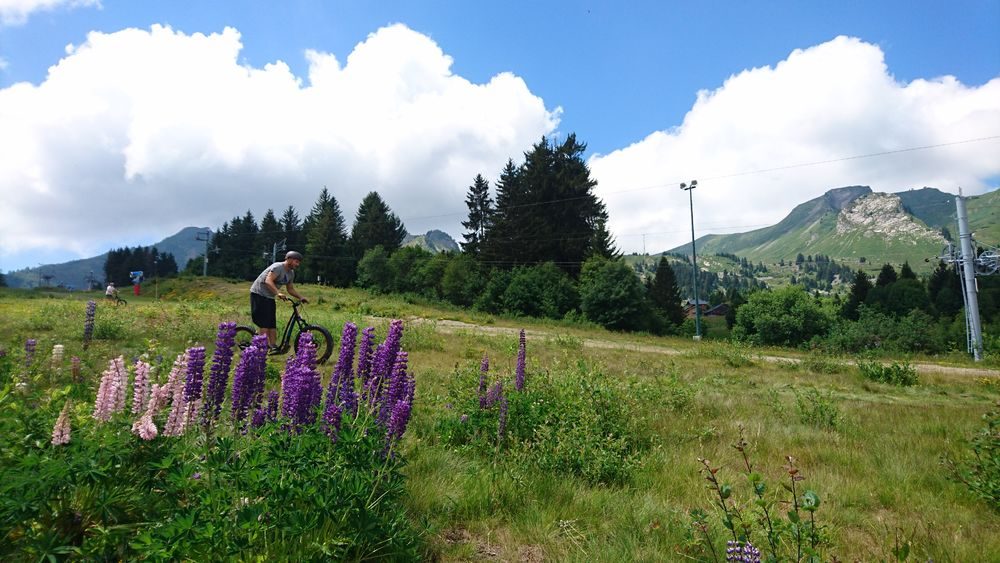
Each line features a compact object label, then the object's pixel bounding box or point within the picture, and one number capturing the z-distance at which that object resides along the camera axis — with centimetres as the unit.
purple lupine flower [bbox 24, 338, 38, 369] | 641
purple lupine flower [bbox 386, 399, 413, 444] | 292
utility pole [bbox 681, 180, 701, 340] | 3769
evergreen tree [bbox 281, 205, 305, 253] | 8538
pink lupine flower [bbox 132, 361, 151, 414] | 266
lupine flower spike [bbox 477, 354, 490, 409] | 506
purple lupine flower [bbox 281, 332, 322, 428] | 288
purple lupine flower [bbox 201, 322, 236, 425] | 273
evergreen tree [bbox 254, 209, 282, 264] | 8662
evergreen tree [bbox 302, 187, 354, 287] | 7062
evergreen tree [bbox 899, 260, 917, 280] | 8762
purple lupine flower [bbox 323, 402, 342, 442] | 281
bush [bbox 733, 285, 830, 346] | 5750
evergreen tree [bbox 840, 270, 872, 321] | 8044
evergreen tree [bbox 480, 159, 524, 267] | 5112
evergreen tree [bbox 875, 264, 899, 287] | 8712
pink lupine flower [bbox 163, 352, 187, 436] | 260
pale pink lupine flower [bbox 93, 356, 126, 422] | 258
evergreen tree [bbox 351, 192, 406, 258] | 7106
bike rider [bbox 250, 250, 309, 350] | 836
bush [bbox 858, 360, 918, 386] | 1212
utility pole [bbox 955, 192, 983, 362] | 3069
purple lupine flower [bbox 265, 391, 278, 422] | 326
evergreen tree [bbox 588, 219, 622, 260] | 4719
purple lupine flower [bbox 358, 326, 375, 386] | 338
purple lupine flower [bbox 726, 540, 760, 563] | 217
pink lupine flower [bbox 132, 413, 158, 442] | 242
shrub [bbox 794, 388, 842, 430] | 663
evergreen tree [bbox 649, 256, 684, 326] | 7289
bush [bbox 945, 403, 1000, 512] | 380
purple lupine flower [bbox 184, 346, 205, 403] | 265
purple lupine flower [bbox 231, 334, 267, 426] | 282
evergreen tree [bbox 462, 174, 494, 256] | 5834
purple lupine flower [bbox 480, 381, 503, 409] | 505
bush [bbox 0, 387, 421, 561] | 198
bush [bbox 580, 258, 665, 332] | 4019
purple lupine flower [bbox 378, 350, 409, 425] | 319
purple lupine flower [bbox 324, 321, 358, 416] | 324
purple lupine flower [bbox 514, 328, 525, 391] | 531
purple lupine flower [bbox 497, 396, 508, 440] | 439
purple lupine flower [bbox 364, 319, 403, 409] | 324
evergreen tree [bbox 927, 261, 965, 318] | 7375
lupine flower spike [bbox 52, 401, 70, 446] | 232
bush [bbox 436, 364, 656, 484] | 427
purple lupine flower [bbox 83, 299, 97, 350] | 943
